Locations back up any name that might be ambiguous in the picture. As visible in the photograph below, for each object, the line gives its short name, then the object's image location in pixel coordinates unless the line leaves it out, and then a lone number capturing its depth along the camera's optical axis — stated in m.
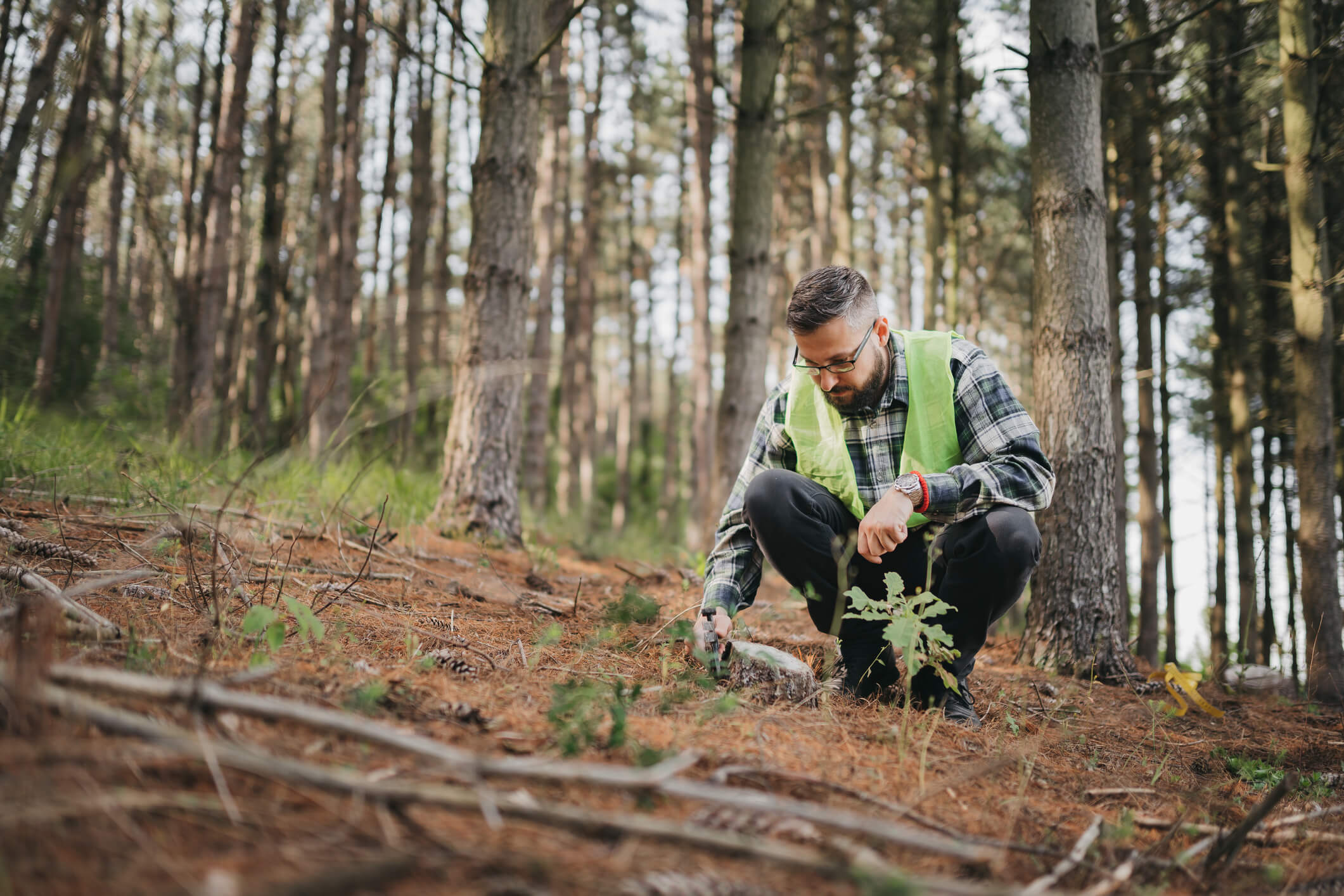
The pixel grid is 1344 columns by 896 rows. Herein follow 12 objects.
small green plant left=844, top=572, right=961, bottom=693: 2.11
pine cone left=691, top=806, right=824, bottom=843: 1.38
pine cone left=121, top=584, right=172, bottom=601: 2.47
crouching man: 2.54
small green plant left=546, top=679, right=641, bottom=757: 1.63
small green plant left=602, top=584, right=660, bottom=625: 3.06
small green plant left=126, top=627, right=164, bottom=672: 1.73
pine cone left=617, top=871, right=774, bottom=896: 1.13
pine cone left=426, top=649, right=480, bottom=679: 2.24
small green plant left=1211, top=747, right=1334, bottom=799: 2.50
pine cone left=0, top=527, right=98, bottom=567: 2.67
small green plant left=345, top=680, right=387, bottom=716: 1.63
